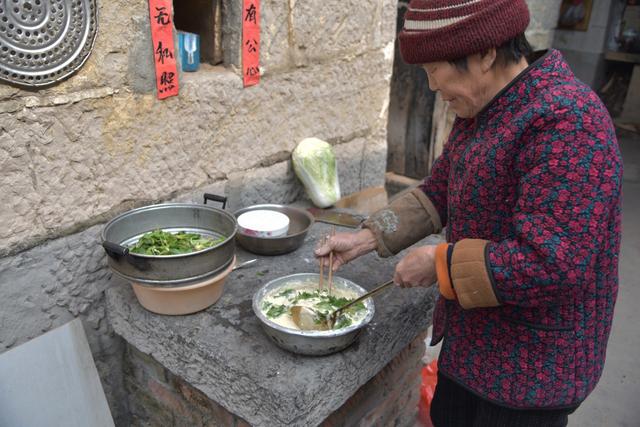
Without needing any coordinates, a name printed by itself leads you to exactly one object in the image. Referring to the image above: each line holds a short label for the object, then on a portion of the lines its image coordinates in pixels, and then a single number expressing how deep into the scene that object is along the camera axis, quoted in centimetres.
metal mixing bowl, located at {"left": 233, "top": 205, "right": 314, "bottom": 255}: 244
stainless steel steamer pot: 183
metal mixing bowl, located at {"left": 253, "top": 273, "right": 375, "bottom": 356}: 173
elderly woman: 142
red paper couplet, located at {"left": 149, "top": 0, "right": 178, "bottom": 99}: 213
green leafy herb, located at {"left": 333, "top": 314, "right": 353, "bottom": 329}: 188
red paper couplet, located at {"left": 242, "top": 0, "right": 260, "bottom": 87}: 248
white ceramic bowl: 245
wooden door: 553
